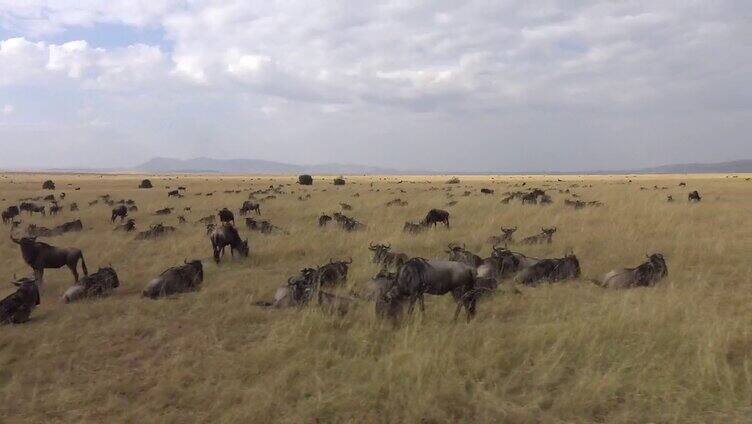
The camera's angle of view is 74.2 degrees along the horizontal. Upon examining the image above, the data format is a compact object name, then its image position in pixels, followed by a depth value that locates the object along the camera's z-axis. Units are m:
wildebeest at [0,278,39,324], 7.59
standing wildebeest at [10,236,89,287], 10.00
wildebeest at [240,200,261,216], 22.09
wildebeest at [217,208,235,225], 16.07
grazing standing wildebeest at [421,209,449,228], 16.48
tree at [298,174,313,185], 55.50
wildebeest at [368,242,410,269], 10.34
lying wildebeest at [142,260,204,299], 8.95
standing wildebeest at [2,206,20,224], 20.02
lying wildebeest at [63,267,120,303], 8.89
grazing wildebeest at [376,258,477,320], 6.47
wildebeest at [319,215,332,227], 17.58
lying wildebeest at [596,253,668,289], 8.81
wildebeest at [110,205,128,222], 20.06
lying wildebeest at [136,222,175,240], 15.68
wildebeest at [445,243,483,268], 9.95
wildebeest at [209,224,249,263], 12.02
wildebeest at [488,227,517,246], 13.38
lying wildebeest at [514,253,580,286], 9.29
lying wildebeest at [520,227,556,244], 13.23
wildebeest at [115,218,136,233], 17.19
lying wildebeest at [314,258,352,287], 9.03
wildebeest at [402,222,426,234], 15.40
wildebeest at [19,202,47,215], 22.44
